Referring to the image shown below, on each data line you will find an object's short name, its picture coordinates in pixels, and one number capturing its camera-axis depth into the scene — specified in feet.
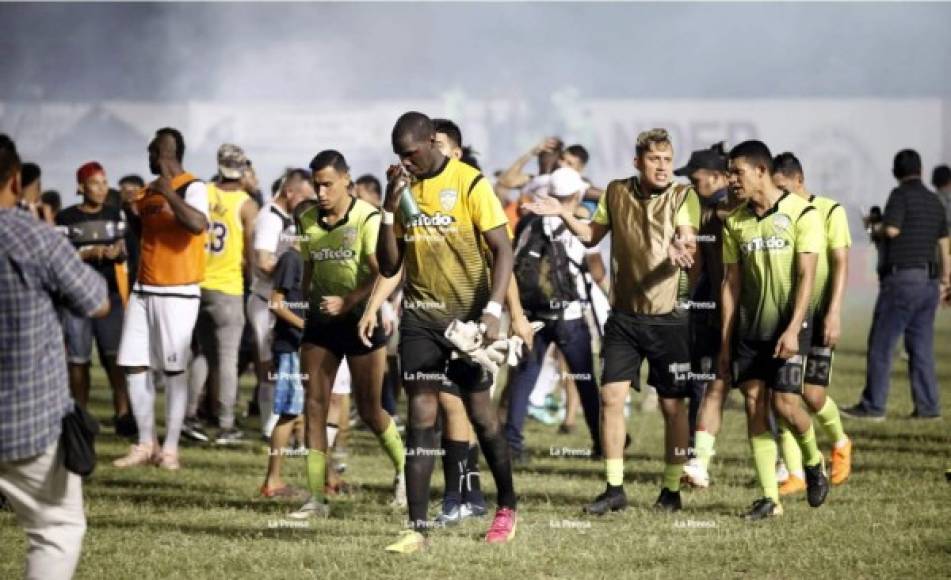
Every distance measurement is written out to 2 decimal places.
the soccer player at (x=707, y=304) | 59.86
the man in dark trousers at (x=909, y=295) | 87.52
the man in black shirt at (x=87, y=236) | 79.64
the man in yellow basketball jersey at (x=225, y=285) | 80.01
